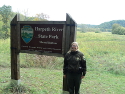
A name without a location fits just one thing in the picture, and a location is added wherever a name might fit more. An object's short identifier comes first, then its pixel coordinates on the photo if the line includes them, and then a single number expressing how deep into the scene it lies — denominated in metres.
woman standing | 2.62
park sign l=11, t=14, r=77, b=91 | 3.10
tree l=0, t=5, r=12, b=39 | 27.85
